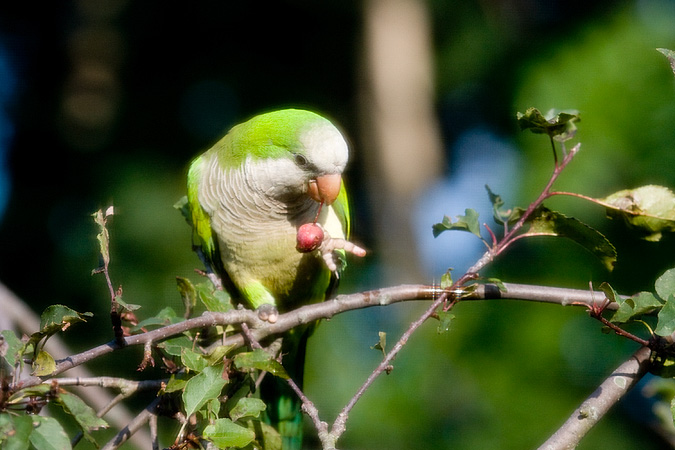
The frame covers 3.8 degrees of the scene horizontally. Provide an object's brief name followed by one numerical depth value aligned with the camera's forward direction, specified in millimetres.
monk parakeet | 4329
